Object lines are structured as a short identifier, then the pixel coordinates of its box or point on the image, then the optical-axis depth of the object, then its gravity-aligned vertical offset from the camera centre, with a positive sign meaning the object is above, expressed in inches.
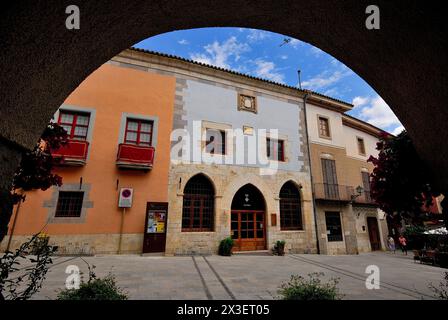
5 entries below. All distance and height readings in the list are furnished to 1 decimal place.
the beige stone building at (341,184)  534.9 +95.7
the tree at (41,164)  113.7 +28.5
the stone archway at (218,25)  55.6 +50.9
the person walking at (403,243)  569.0 -55.4
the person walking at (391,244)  600.4 -59.8
